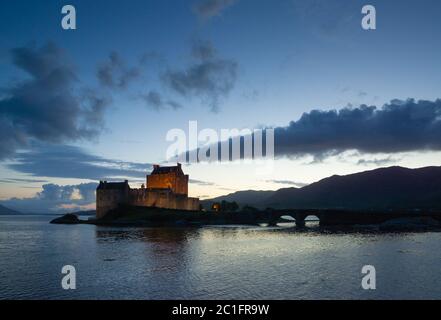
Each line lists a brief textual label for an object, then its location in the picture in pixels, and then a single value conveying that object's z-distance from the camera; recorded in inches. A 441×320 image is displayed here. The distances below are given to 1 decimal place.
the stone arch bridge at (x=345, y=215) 5211.6
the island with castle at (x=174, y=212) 4945.9
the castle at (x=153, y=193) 5241.1
